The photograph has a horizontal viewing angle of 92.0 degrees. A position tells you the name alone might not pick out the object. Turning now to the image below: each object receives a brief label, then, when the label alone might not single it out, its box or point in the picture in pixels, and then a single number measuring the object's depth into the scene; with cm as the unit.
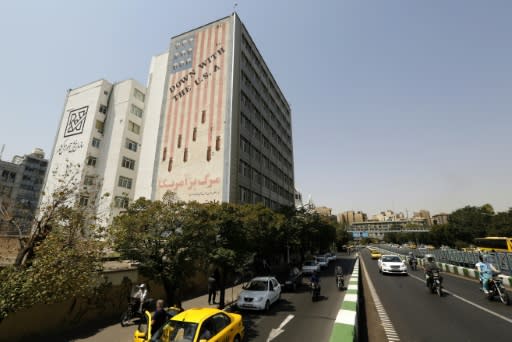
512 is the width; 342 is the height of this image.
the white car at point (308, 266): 2753
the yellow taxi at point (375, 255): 4626
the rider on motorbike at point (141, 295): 1245
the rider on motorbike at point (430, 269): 1515
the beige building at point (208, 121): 3297
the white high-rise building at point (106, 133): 4269
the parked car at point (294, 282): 1975
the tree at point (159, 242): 1060
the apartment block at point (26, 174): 6962
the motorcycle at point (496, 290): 1208
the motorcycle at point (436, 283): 1450
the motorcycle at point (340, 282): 1922
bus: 3194
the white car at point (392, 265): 2300
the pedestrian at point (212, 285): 1592
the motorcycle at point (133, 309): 1221
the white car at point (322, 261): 3502
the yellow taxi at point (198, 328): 716
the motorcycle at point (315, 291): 1611
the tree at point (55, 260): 669
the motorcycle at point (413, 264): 2712
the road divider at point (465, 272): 1737
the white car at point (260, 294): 1350
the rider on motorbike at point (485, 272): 1269
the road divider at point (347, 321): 613
